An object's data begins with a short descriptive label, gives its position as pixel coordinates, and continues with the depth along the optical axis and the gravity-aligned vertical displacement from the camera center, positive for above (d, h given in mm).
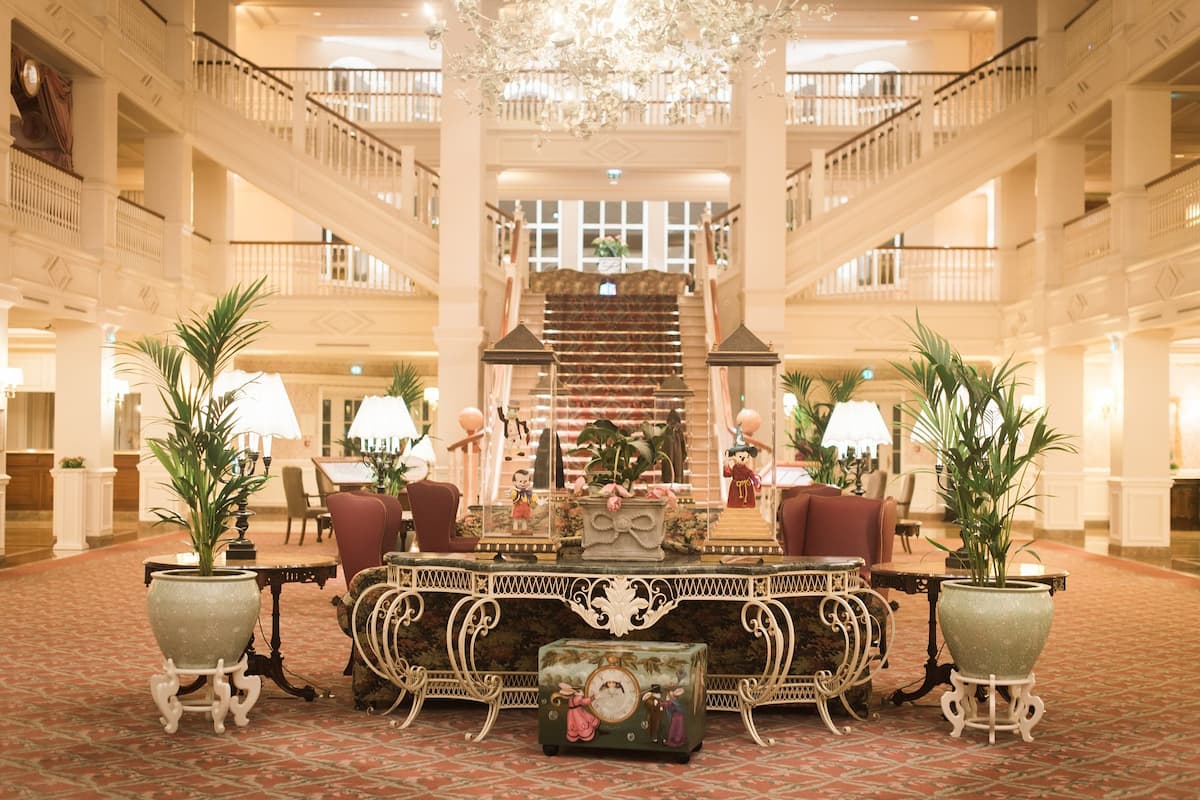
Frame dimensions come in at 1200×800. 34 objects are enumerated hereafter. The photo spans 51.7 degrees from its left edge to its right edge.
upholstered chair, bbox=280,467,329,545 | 14078 -852
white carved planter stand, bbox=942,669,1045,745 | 5137 -1196
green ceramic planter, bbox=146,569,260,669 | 5145 -820
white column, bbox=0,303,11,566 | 10953 +197
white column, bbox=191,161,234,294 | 16906 +2778
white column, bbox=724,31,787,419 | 14086 +2434
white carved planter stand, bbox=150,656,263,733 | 5141 -1170
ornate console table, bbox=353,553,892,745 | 5215 -813
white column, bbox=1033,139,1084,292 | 15328 +2860
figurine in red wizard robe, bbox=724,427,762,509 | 5559 -237
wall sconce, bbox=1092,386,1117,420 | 17569 +310
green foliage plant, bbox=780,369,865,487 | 11781 -44
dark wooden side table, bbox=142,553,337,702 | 5652 -710
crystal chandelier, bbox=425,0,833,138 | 9219 +2917
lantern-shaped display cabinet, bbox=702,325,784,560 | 5495 -310
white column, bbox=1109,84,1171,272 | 13126 +2911
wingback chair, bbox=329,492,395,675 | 6633 -570
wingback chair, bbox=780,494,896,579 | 7305 -620
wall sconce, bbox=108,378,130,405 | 18375 +448
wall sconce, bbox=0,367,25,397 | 11352 +394
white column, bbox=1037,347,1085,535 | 15062 -375
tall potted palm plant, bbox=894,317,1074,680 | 5156 -386
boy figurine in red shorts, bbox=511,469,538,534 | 5634 -362
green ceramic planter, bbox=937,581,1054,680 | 5137 -850
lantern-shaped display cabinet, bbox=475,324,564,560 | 5566 -229
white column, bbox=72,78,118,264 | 13336 +2848
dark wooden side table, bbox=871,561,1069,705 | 5535 -714
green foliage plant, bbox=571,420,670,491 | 5508 -132
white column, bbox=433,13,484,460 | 13828 +1975
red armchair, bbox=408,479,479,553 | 8164 -625
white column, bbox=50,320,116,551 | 12680 -47
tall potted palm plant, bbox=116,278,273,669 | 5156 -354
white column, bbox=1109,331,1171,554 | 13117 -266
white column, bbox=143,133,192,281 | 15383 +2868
